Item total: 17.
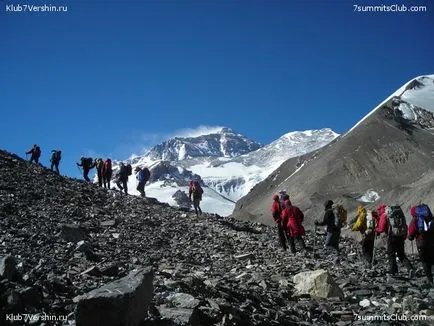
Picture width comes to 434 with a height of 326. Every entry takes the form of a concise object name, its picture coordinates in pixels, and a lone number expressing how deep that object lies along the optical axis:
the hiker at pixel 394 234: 14.44
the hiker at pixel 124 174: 29.47
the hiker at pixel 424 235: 13.27
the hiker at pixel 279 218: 18.91
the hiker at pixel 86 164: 31.59
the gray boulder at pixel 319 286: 11.56
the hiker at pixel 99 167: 30.66
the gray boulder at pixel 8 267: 8.15
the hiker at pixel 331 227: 18.62
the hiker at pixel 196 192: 27.16
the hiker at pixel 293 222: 18.11
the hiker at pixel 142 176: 29.64
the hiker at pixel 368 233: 16.95
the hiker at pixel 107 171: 30.38
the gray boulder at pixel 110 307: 6.80
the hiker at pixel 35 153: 32.75
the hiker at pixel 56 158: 32.38
